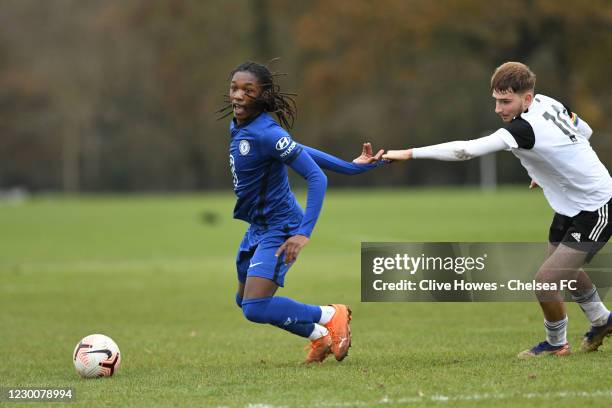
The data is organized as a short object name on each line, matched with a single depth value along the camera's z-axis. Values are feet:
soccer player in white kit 46.55
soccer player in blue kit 48.93
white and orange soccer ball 49.98
